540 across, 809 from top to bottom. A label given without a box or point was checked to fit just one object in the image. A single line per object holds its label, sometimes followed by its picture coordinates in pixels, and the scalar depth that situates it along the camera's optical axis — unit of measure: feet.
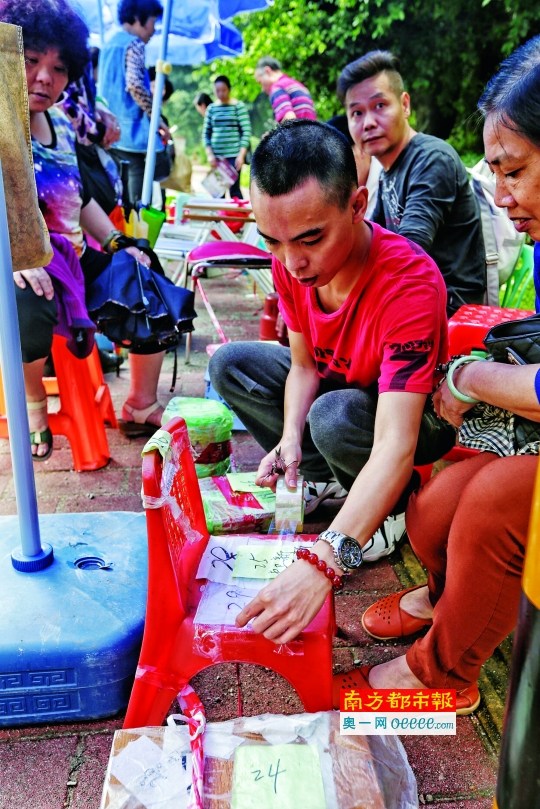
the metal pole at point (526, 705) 2.10
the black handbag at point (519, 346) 4.84
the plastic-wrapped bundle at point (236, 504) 7.03
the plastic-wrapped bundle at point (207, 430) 8.09
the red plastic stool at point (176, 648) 4.61
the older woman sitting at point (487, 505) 4.52
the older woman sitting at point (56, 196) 7.50
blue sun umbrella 12.92
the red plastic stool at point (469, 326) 8.23
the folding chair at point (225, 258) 12.64
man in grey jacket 9.10
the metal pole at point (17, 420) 5.22
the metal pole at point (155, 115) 12.63
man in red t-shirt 4.83
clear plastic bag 3.89
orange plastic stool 9.50
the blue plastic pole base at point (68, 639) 5.09
